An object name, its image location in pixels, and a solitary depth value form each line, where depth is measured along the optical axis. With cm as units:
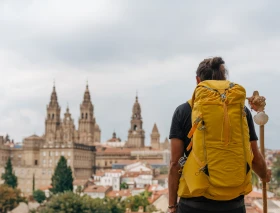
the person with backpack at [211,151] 338
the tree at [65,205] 4475
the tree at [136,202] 5002
